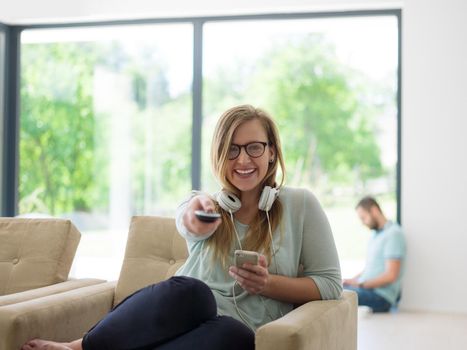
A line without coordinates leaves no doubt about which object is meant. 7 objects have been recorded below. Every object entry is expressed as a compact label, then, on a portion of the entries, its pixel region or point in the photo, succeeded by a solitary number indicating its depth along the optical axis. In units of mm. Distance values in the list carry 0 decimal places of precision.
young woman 2375
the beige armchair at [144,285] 2055
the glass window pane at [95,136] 6348
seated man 5352
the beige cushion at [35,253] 3023
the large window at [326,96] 5941
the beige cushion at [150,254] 2867
